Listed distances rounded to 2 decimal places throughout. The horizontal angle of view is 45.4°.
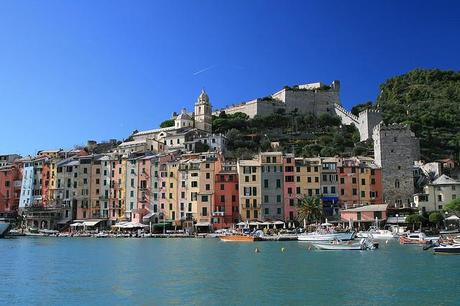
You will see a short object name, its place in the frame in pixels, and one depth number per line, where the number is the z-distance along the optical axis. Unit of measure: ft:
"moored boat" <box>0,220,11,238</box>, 233.55
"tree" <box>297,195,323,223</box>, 206.28
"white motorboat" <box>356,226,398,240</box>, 186.19
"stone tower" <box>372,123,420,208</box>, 223.10
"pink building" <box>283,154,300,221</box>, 221.05
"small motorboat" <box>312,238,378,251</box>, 149.07
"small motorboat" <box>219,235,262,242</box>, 189.56
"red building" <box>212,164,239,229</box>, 224.33
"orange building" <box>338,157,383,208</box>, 223.30
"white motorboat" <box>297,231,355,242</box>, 168.55
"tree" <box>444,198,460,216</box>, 196.44
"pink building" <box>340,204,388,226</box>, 205.77
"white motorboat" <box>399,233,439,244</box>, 162.30
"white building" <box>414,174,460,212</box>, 211.20
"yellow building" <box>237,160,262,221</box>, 220.43
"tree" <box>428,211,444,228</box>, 194.47
